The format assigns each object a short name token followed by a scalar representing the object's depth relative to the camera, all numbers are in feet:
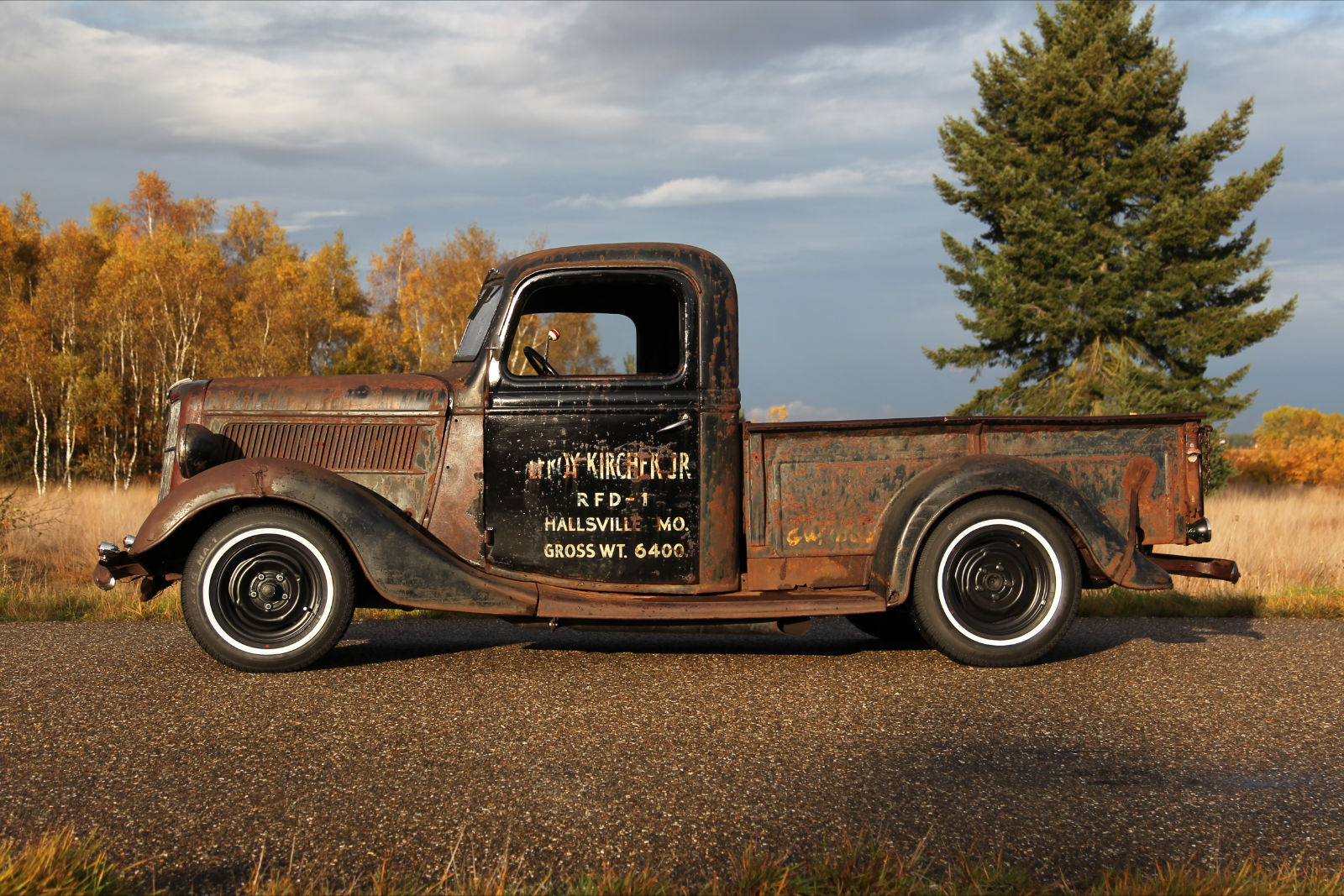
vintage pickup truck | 14.61
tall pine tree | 75.10
